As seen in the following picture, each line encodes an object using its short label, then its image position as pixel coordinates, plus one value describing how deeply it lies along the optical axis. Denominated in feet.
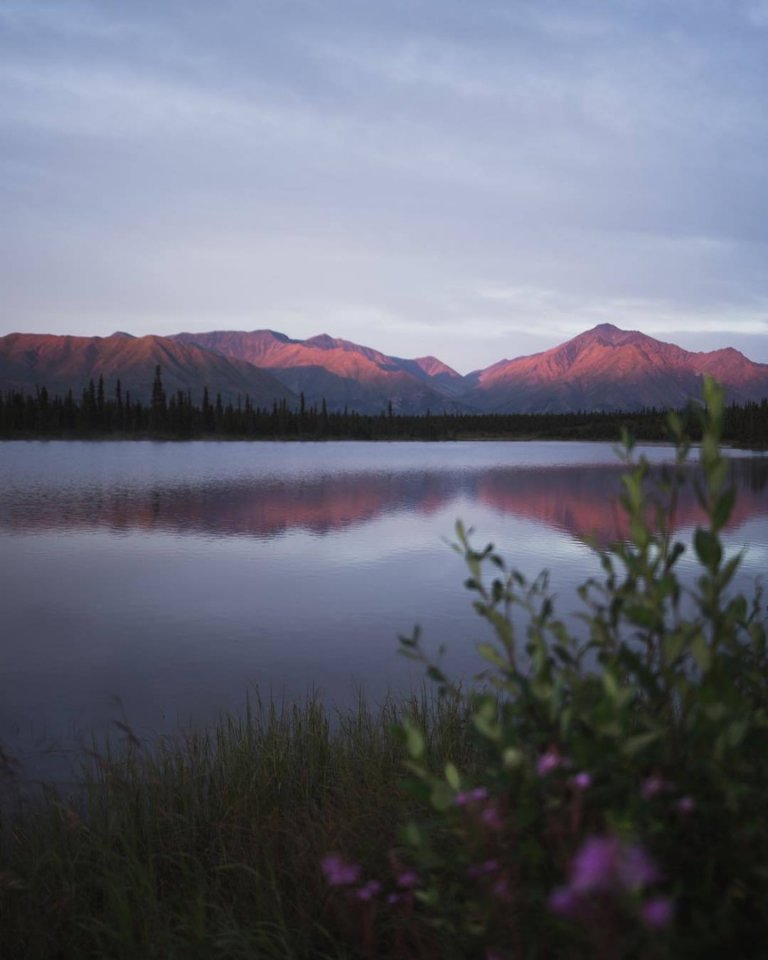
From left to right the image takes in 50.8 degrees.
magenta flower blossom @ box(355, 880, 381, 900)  10.91
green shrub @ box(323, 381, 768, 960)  8.94
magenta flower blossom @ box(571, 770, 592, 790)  8.52
